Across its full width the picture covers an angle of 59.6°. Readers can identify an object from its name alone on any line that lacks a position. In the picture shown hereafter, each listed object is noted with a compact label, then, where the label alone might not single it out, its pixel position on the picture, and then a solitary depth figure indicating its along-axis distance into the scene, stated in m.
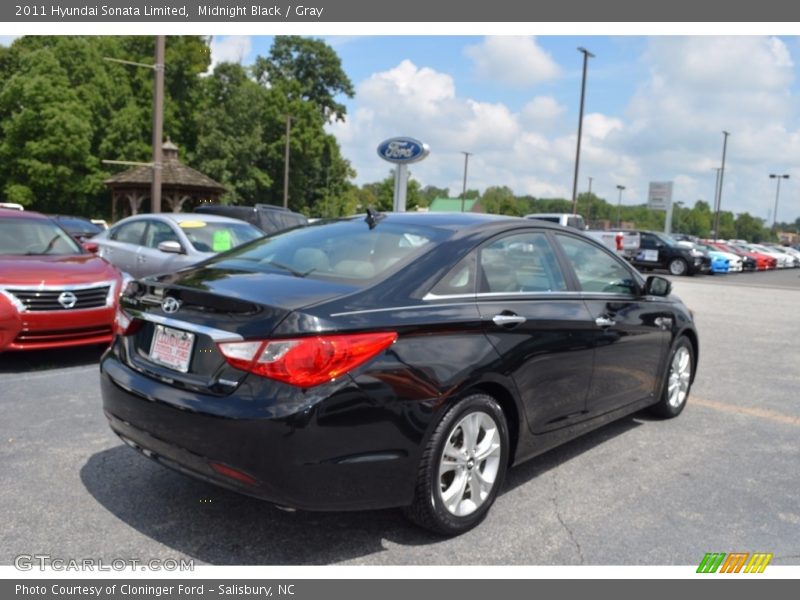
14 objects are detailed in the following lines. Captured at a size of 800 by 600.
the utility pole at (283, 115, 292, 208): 47.04
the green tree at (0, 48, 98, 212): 44.72
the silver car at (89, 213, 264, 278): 9.00
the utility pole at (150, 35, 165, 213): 16.06
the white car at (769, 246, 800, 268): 45.78
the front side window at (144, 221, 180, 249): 9.34
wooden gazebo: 32.31
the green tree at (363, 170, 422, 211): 72.44
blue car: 30.60
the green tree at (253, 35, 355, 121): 64.44
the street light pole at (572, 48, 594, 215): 33.47
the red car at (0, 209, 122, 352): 6.16
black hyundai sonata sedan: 2.85
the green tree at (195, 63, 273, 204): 52.59
